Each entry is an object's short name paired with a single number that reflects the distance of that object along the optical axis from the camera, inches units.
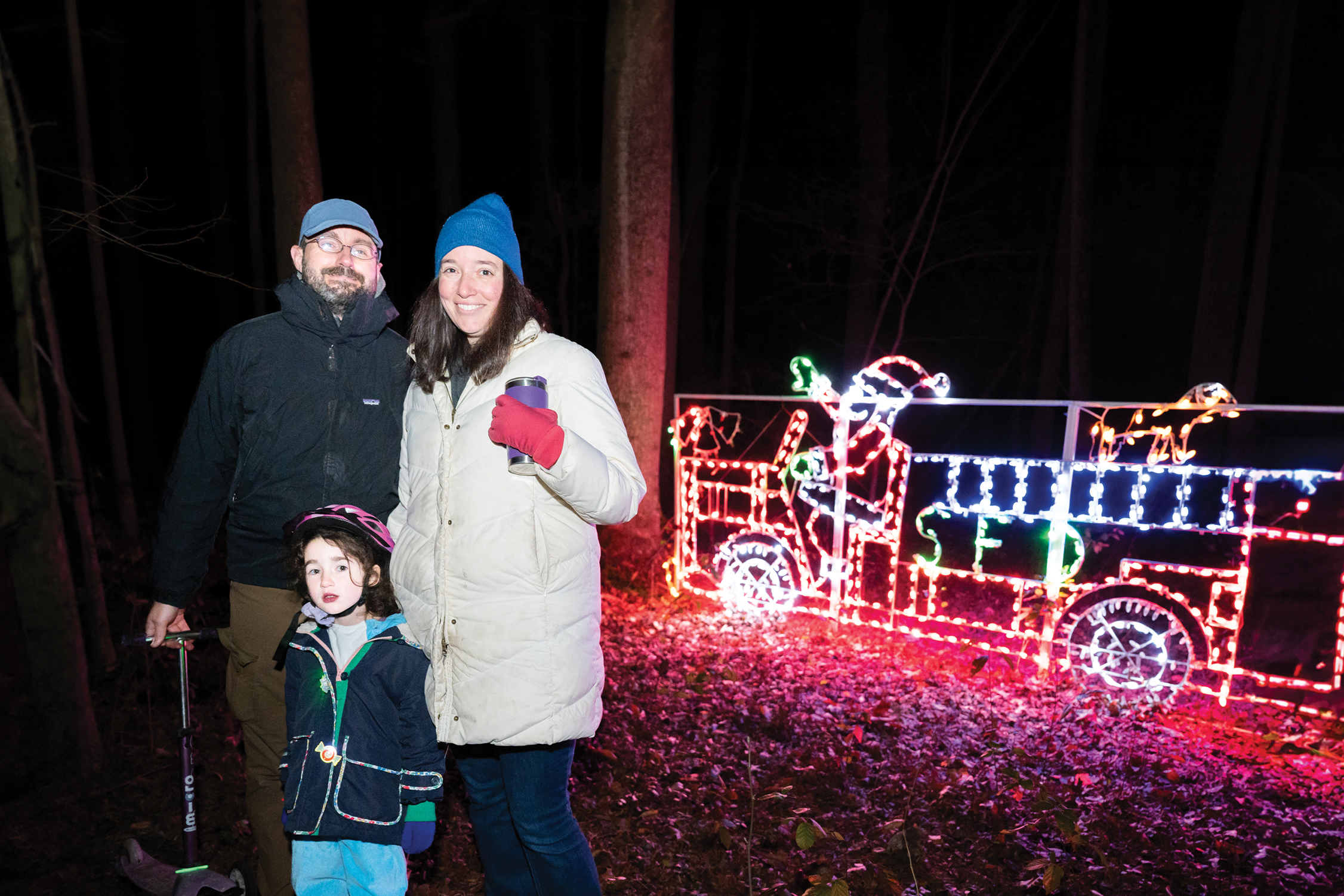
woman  88.4
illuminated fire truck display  210.5
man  105.1
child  96.9
